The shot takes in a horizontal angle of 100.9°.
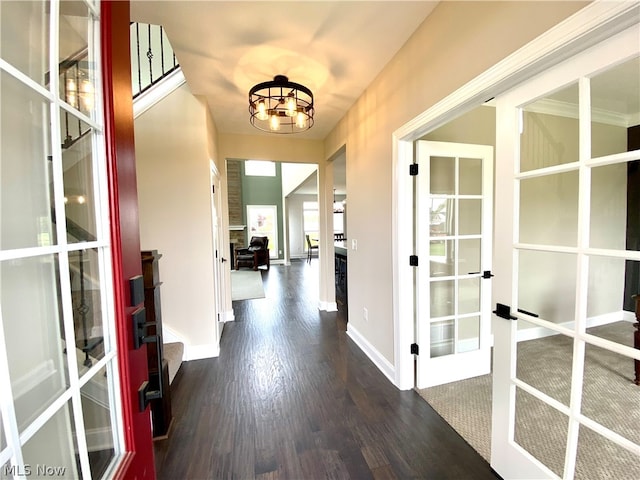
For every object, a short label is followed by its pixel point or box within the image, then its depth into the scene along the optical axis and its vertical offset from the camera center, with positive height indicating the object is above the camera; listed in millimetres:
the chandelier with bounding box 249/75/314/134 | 2133 +1076
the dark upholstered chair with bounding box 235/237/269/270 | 8367 -833
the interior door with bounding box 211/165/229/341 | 3102 -345
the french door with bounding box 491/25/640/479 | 1018 -214
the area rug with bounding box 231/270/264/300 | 5395 -1338
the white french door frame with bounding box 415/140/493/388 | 2182 -429
